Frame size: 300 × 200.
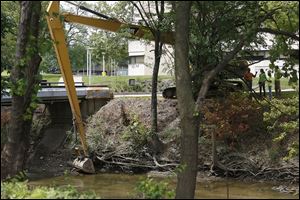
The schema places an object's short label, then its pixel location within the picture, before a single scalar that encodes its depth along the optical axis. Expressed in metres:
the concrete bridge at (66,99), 27.62
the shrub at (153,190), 9.24
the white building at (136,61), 69.38
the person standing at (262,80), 24.58
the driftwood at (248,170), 18.23
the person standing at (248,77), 23.19
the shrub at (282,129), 18.33
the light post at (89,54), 49.47
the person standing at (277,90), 27.62
